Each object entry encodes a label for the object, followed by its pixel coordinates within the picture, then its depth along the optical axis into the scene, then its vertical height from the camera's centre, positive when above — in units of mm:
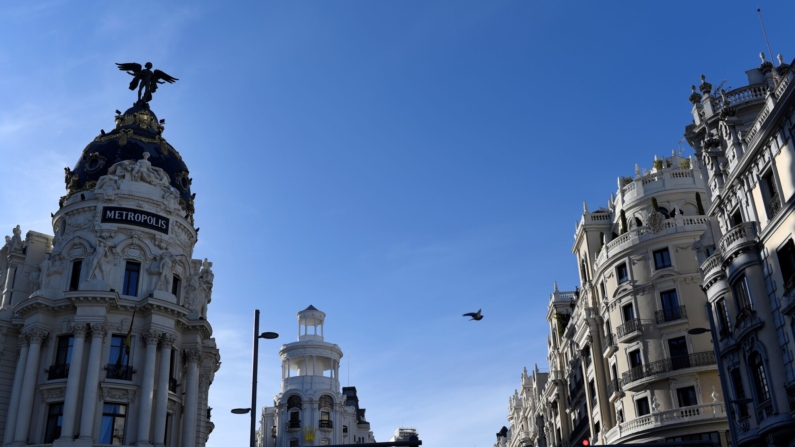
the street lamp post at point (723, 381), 31391 +6293
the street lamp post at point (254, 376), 26266 +5940
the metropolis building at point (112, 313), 43844 +14139
